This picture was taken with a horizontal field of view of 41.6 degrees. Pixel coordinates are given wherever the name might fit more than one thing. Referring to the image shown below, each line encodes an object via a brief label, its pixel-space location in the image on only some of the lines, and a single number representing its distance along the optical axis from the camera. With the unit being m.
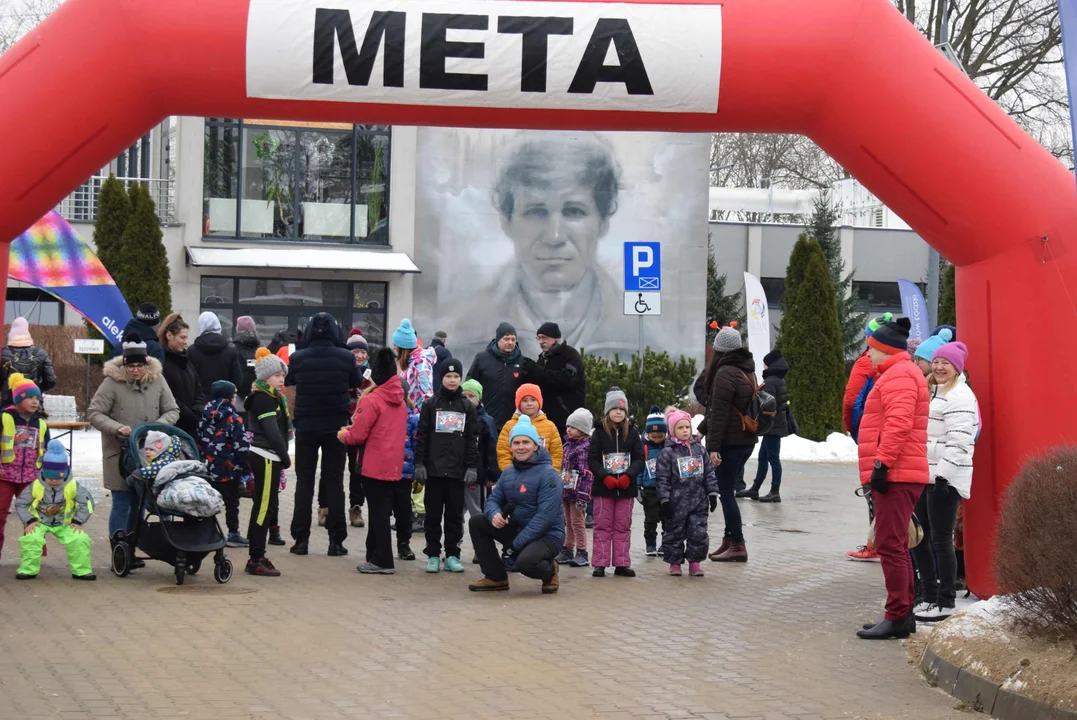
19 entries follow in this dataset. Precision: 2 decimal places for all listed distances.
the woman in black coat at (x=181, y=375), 12.39
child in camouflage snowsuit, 11.47
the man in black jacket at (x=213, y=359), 13.48
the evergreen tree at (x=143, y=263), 25.16
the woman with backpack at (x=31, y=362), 14.52
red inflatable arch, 9.15
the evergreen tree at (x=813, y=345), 26.73
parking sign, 17.47
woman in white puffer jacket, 9.41
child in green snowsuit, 10.36
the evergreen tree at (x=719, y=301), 43.91
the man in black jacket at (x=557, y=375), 13.31
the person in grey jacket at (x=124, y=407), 11.05
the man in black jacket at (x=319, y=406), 11.98
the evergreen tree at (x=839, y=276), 44.16
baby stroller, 10.38
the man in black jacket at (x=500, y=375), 13.47
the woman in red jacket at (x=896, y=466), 8.82
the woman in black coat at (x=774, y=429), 16.89
